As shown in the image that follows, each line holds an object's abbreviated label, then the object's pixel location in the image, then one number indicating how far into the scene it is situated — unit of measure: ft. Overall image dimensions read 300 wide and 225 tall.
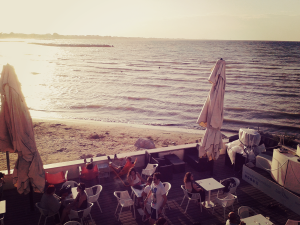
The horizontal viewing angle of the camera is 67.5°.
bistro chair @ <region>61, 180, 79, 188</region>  21.57
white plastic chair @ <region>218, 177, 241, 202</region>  21.18
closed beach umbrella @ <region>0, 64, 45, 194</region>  16.89
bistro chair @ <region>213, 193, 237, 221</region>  19.46
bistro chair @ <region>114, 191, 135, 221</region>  19.21
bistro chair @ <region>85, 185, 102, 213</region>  19.62
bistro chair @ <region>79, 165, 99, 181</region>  23.67
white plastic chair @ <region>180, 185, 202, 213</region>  20.51
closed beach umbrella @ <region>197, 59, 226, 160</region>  20.59
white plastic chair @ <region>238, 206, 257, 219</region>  17.58
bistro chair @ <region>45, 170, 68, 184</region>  22.68
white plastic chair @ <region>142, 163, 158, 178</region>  24.31
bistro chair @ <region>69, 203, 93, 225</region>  17.46
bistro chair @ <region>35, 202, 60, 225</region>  17.35
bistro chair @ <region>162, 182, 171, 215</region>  20.82
